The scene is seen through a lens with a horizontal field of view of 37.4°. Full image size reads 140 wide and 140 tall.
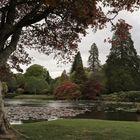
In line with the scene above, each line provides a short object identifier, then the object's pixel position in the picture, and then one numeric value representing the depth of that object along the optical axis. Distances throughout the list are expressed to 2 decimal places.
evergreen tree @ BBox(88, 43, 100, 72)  69.71
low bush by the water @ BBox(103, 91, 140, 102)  45.93
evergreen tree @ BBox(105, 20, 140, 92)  51.89
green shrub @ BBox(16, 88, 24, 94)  60.04
